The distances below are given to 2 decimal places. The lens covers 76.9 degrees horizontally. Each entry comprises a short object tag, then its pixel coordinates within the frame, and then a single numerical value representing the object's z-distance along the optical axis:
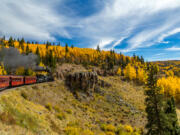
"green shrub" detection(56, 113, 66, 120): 16.00
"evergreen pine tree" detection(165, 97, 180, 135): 16.38
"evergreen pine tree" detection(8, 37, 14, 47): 94.00
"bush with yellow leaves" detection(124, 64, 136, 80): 81.99
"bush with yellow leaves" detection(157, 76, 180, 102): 58.91
